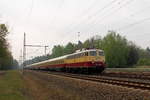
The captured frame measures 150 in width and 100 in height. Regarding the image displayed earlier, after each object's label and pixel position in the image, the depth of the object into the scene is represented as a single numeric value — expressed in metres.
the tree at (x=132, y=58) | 82.12
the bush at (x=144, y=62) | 73.48
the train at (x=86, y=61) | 29.95
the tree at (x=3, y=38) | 54.00
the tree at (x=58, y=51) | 142.25
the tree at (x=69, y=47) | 129.12
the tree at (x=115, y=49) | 78.79
